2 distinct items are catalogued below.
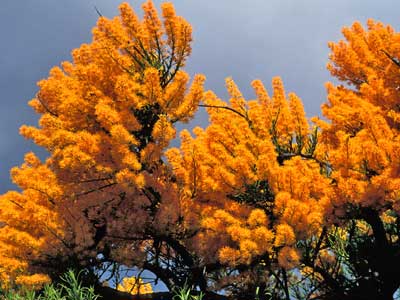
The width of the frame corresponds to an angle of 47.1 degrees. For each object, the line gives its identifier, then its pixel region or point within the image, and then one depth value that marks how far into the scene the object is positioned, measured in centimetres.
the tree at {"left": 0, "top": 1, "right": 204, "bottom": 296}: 763
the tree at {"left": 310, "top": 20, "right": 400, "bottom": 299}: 681
